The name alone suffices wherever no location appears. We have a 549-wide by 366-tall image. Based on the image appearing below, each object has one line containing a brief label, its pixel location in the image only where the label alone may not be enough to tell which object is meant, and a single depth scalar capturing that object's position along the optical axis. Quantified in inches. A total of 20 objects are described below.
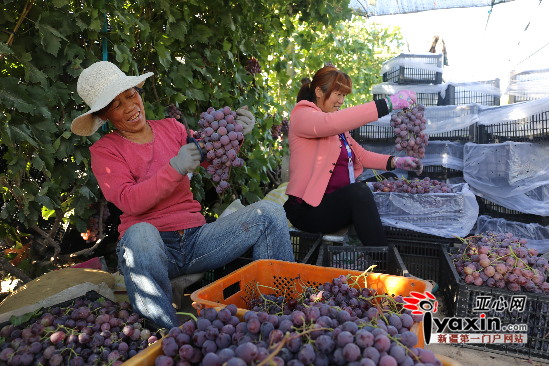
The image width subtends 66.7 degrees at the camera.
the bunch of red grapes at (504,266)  70.4
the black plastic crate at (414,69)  163.7
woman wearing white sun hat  67.6
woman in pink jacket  99.3
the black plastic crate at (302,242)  99.8
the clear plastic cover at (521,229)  123.4
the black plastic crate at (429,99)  166.2
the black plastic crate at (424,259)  94.8
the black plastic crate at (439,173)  150.2
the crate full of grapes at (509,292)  67.7
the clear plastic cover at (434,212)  109.8
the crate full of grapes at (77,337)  52.1
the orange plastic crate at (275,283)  52.5
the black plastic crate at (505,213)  129.0
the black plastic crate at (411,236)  108.1
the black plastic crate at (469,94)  160.7
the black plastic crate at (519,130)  125.8
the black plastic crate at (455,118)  145.2
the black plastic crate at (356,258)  82.0
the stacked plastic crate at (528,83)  131.7
